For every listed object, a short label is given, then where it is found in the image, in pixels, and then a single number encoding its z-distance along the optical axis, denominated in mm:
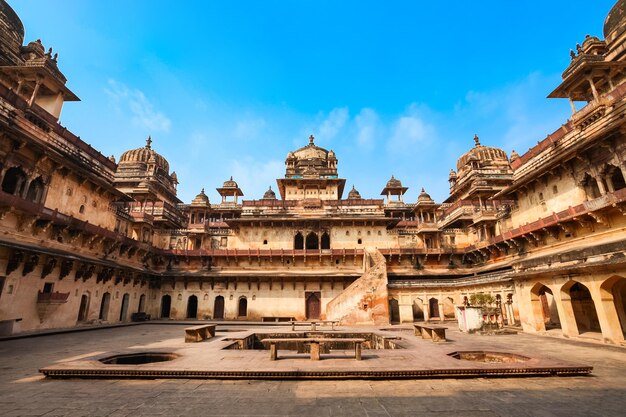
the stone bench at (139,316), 26688
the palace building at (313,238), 16484
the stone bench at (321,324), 23712
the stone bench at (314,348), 9023
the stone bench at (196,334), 13194
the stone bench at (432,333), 13453
